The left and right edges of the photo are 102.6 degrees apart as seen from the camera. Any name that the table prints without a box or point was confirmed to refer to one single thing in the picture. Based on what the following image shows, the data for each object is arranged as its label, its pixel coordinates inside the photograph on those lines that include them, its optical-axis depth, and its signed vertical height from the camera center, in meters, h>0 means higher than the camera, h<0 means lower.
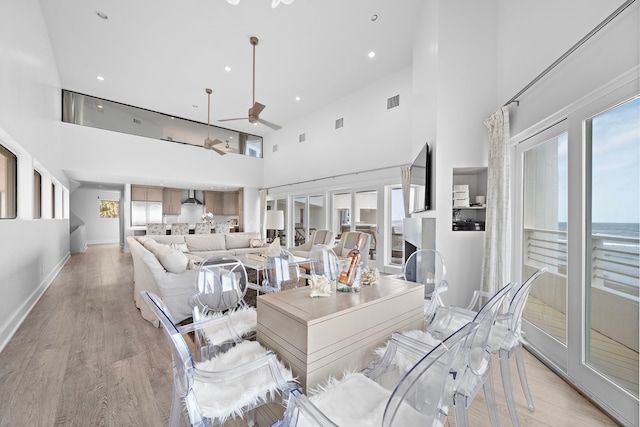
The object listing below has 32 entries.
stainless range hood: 10.12 +0.48
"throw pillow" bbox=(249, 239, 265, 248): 6.88 -0.83
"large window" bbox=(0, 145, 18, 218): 2.80 +0.33
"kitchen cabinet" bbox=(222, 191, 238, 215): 10.80 +0.39
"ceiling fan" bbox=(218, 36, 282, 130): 4.01 +1.60
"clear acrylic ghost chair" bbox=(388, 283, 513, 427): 1.21 -0.77
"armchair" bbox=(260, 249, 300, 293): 2.89 -0.72
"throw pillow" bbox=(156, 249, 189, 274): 3.13 -0.61
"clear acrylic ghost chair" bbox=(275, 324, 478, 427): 0.83 -0.73
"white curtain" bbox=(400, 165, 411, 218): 5.25 +0.57
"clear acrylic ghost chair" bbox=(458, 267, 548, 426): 1.58 -0.81
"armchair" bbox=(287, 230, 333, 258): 5.97 -0.66
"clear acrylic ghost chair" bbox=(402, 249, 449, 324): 2.63 -0.62
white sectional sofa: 2.93 -0.77
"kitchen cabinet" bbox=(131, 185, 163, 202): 8.95 +0.67
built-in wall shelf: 3.20 +0.19
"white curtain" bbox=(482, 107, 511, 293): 2.76 +0.03
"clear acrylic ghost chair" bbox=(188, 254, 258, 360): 1.80 -0.77
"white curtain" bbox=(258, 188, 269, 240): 9.76 +0.17
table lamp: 5.73 -0.17
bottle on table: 1.81 -0.41
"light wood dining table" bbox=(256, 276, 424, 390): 1.31 -0.66
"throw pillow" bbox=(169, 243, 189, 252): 5.66 -0.76
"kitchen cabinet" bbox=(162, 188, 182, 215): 9.71 +0.43
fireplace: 3.37 -0.31
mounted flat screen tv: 3.40 +0.47
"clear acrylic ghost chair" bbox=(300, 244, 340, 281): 2.41 -0.48
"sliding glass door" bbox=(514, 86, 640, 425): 1.66 -0.27
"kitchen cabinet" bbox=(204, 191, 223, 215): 10.63 +0.43
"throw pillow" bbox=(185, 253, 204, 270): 3.36 -0.91
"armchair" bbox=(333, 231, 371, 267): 5.38 -0.67
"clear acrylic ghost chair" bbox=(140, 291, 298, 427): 1.06 -0.81
